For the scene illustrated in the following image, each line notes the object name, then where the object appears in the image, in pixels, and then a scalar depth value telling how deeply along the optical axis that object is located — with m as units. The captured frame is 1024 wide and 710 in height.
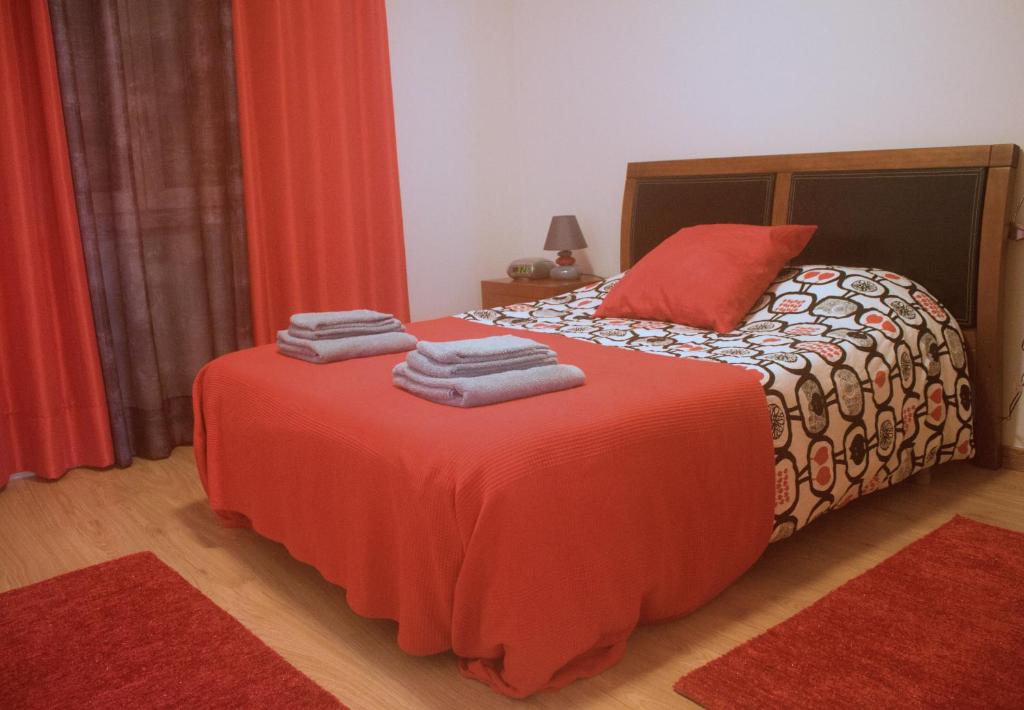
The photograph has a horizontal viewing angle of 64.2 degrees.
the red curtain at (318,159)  3.42
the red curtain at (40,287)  2.81
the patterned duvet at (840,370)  2.15
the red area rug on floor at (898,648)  1.63
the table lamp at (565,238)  3.96
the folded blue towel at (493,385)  1.85
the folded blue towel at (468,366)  1.91
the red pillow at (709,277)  2.77
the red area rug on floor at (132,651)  1.70
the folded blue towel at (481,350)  1.93
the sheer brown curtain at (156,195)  2.96
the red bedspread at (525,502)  1.57
